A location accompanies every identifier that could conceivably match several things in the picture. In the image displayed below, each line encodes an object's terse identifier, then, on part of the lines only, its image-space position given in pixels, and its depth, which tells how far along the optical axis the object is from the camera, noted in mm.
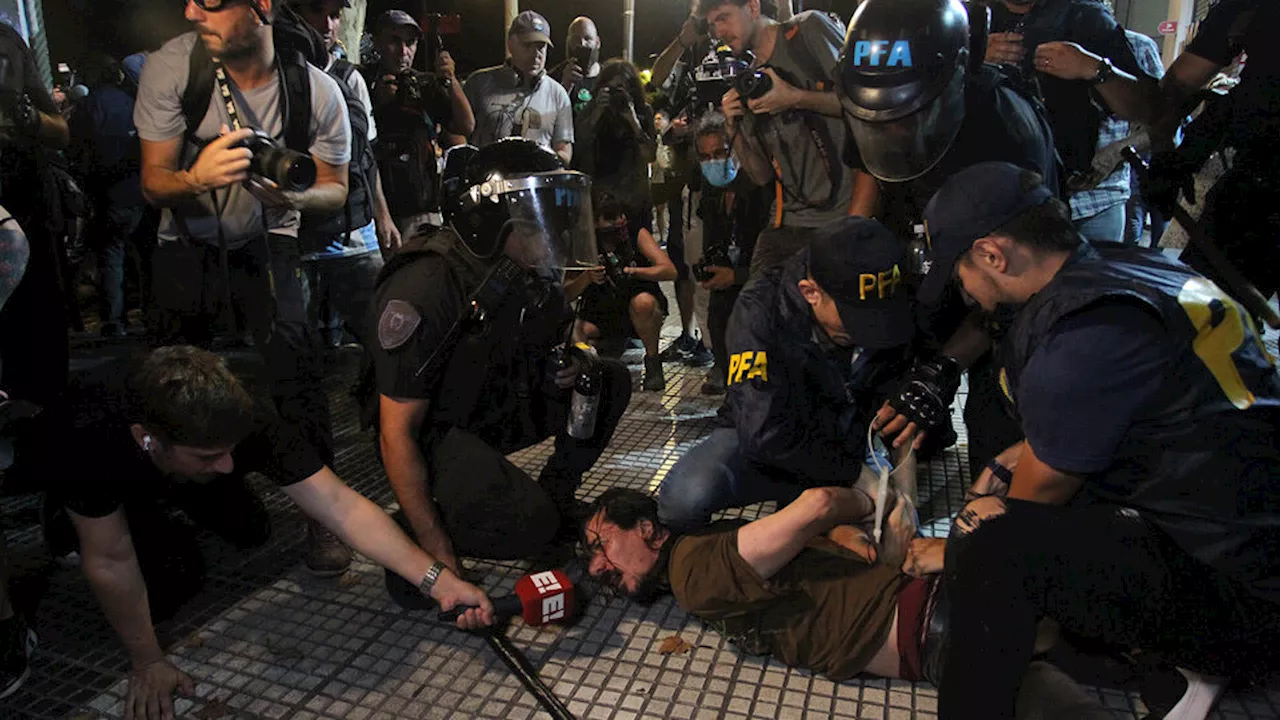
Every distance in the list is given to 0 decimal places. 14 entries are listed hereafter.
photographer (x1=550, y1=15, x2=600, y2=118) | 6035
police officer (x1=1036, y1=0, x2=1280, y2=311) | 2385
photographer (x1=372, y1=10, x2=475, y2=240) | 4859
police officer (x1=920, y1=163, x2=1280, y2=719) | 1631
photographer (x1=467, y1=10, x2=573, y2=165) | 5023
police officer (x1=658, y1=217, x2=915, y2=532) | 2293
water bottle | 2814
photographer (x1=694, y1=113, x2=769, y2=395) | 4367
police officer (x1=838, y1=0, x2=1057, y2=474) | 2477
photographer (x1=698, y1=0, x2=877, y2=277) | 3297
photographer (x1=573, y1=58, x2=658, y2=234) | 5145
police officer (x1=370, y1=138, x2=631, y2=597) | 2475
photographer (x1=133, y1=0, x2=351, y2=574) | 2570
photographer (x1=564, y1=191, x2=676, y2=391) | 4609
